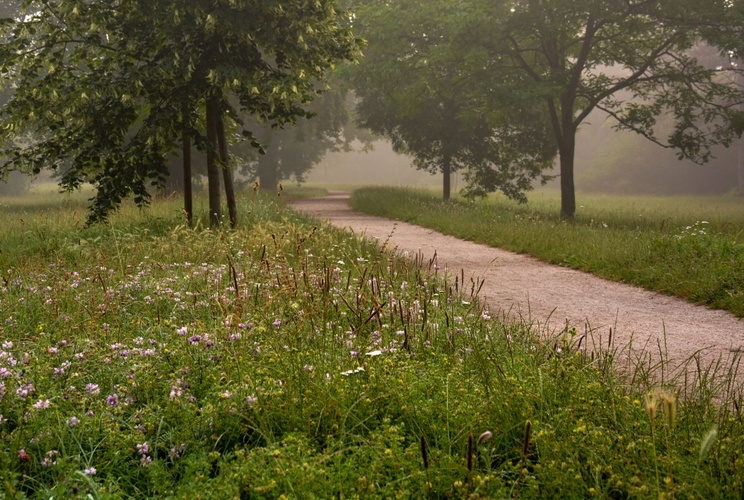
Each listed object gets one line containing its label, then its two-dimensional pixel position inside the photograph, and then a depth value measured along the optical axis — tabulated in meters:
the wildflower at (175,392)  3.48
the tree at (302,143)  33.28
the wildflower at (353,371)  3.55
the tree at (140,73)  10.41
